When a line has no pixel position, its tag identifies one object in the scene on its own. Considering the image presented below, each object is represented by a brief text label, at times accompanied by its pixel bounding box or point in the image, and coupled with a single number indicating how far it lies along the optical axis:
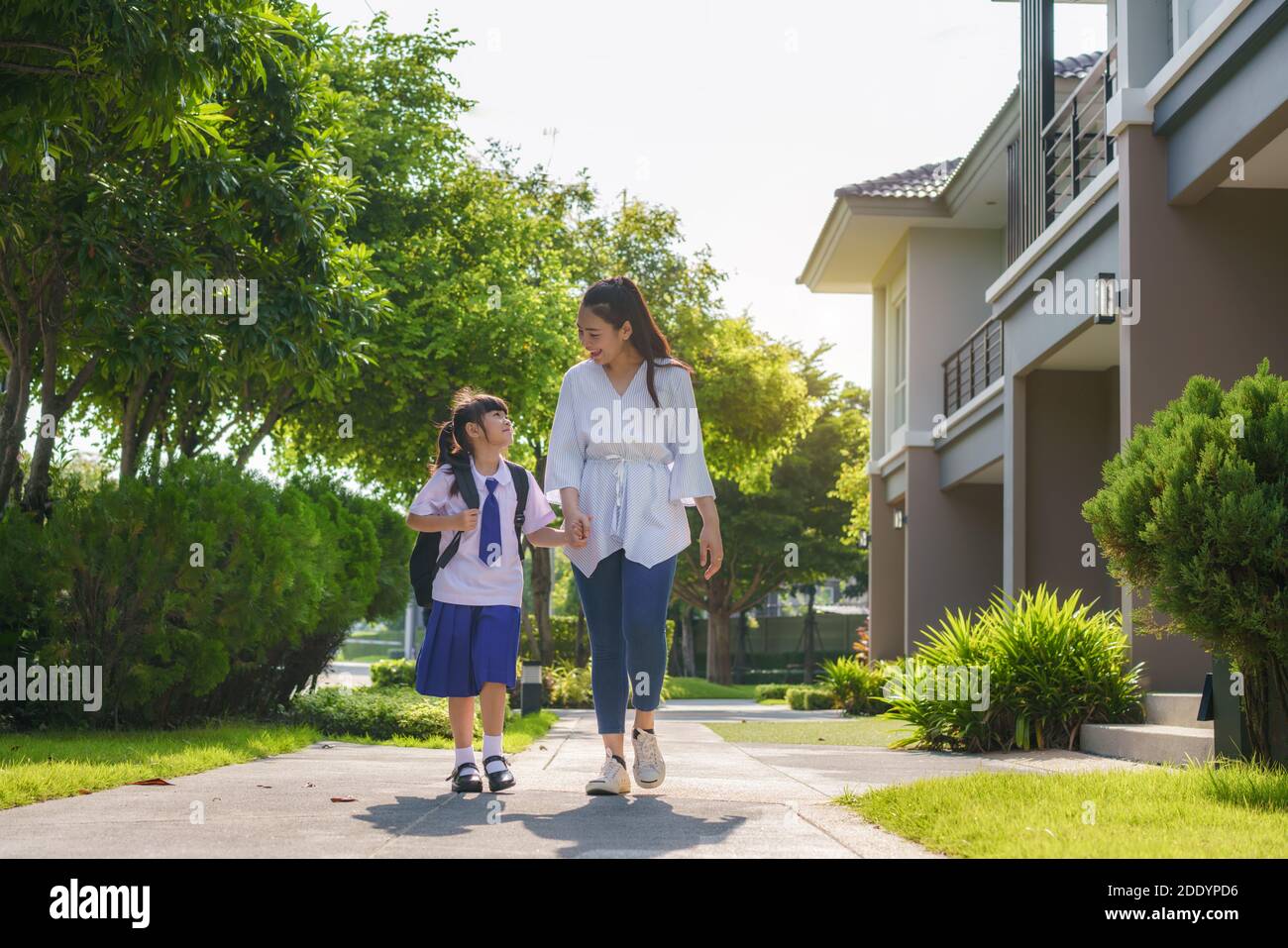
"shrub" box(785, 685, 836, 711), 21.37
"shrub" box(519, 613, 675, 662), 29.23
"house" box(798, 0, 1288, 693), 9.92
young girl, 5.99
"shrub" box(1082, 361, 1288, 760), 5.84
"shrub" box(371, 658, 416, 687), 19.27
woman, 5.51
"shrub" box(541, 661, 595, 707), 21.64
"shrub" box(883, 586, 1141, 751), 9.76
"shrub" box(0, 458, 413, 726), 9.00
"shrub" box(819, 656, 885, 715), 19.38
